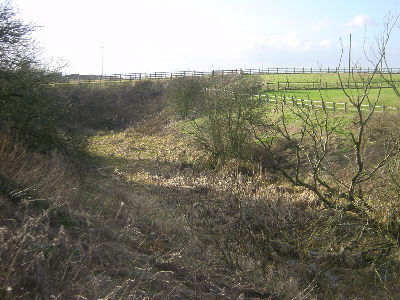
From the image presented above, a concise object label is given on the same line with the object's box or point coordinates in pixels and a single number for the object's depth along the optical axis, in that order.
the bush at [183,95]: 36.28
